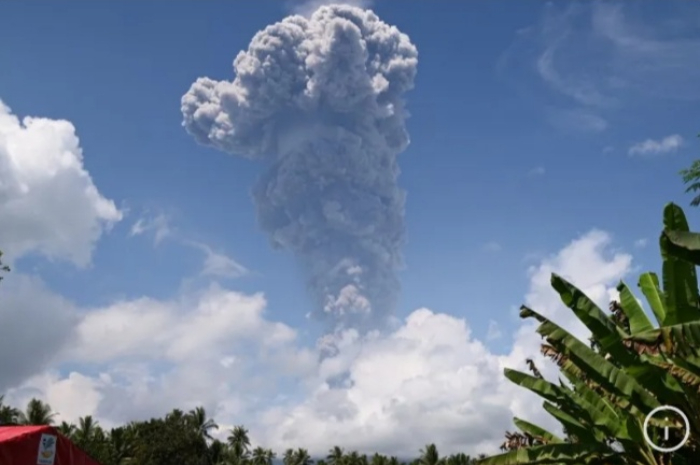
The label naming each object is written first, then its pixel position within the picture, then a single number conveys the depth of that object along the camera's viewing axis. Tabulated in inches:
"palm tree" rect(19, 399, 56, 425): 2507.4
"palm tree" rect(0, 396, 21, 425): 2403.9
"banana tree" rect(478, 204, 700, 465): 398.6
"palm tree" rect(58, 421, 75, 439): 2667.3
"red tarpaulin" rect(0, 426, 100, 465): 249.1
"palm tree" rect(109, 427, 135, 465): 2723.9
